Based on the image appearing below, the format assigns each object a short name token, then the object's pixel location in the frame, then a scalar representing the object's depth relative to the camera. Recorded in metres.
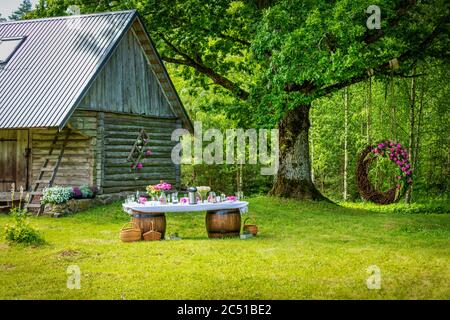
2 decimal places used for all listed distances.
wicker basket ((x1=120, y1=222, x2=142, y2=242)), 15.38
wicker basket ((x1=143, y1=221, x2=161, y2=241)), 15.53
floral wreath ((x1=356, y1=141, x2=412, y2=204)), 21.55
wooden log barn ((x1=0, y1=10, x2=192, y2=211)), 22.08
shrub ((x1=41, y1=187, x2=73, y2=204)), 20.92
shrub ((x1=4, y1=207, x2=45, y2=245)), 15.09
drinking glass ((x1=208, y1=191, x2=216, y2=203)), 15.91
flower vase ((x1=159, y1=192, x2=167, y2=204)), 15.78
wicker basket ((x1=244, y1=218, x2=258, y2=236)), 16.36
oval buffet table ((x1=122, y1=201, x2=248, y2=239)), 15.45
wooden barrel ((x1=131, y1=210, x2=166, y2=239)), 15.53
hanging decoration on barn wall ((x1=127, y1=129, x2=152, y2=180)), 24.97
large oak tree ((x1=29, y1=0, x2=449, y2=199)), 19.79
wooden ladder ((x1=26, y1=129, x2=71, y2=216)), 21.36
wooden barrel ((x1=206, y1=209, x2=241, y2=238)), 15.80
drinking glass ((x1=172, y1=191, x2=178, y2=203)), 15.80
